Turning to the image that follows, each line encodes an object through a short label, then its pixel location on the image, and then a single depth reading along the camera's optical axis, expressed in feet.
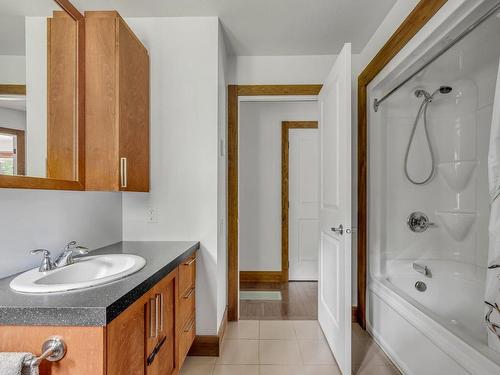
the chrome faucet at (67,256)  4.38
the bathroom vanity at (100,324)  2.95
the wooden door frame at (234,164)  8.54
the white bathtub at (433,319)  4.40
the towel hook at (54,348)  2.89
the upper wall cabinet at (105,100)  5.26
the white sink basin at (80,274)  3.39
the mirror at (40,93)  3.84
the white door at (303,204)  12.44
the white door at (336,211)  6.01
